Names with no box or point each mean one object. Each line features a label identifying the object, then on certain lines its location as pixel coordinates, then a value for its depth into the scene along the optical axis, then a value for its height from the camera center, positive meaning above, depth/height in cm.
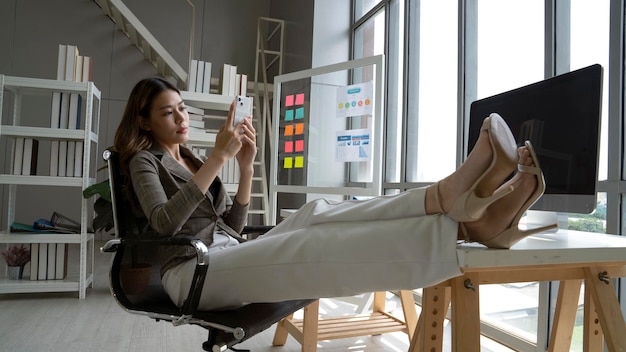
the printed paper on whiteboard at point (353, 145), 299 +29
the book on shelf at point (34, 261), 300 -55
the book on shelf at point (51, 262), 304 -57
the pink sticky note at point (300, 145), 334 +31
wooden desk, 87 -21
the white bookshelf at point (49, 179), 288 +0
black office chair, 111 -32
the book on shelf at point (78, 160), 303 +13
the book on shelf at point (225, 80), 409 +95
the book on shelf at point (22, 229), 297 -34
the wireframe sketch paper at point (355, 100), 298 +61
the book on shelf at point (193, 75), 404 +97
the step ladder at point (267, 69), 487 +151
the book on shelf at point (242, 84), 415 +93
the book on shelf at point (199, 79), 407 +94
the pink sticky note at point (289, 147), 342 +30
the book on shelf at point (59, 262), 306 -57
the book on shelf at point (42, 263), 301 -57
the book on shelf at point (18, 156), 295 +14
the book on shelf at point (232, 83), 412 +93
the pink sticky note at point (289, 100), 343 +66
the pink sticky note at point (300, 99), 336 +66
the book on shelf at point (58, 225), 302 -32
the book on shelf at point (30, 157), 297 +14
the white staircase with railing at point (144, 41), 489 +163
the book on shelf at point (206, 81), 409 +93
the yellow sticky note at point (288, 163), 340 +18
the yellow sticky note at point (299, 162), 334 +18
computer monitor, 123 +19
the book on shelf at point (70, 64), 309 +79
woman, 88 -8
